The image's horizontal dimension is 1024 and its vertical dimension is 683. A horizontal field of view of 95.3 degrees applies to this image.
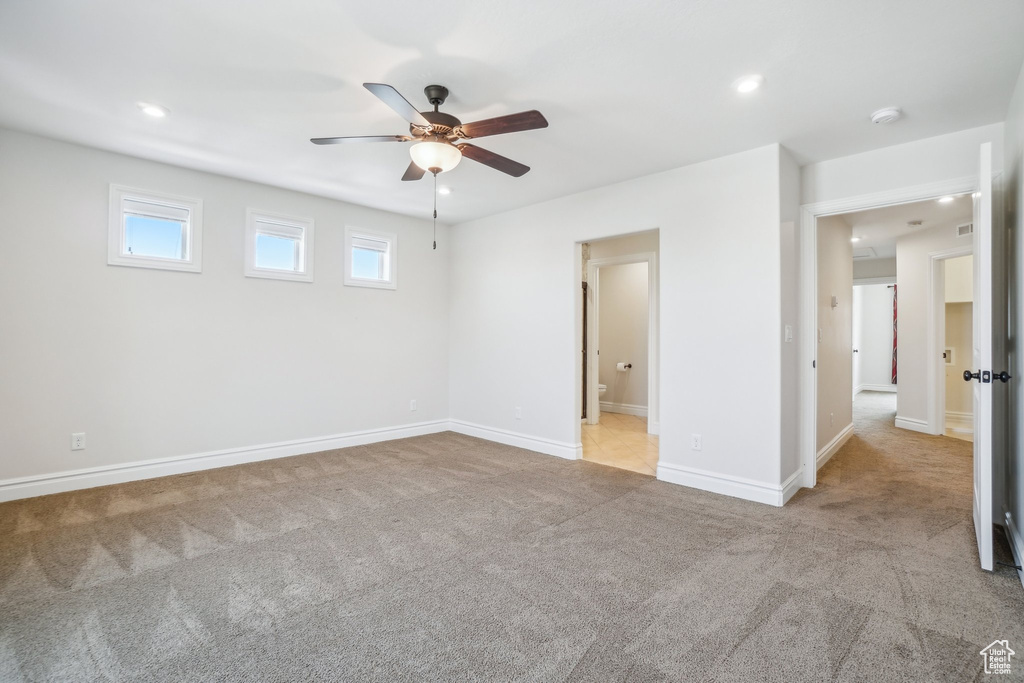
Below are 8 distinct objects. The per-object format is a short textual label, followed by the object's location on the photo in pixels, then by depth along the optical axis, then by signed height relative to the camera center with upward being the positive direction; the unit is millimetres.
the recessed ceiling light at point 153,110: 2898 +1471
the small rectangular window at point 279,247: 4430 +967
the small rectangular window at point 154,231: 3742 +950
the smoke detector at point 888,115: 2799 +1427
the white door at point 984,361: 2316 -57
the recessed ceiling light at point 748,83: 2494 +1441
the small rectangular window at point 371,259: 5121 +987
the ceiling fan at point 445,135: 2314 +1131
